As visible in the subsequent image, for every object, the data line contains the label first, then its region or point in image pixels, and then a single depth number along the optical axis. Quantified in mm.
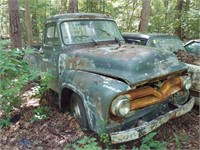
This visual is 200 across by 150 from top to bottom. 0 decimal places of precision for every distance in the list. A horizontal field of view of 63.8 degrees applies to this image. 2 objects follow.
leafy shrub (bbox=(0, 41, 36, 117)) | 2930
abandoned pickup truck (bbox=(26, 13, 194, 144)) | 2224
